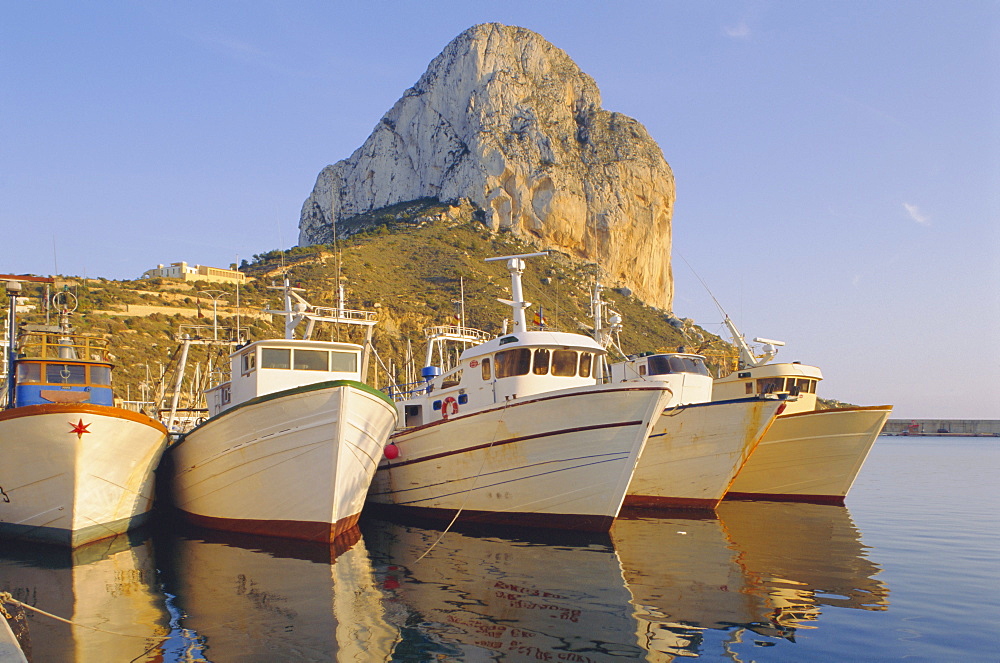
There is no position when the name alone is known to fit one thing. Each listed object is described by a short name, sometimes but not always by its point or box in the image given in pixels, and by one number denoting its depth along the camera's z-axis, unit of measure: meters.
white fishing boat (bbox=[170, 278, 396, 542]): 13.03
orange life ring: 17.83
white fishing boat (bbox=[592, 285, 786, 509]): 18.44
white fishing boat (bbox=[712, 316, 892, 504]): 21.52
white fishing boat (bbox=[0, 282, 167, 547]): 12.62
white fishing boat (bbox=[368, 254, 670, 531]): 14.32
